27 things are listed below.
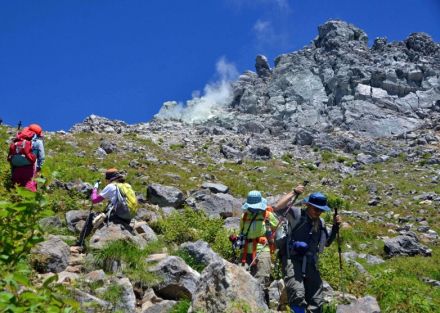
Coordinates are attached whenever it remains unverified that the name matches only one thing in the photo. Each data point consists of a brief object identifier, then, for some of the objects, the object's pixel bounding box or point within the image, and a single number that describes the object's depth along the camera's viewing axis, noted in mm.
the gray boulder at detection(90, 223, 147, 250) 8664
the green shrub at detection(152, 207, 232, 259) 10484
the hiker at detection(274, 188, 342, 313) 7117
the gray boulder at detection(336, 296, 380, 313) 7270
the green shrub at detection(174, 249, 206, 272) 8703
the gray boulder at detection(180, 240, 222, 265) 8798
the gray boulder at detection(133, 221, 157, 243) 10351
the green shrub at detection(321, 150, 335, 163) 43322
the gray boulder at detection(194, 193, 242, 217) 15430
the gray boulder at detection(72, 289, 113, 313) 6062
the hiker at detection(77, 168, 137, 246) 9406
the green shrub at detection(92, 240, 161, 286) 7590
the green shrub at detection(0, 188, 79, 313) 2644
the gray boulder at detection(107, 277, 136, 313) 6590
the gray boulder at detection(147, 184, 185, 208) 15242
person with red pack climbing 9766
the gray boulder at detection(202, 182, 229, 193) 19453
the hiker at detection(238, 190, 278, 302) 8656
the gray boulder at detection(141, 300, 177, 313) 6816
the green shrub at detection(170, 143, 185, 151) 38425
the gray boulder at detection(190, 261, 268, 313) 6164
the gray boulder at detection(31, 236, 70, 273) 7578
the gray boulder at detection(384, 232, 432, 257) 15758
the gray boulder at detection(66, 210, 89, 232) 10318
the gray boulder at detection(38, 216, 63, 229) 9914
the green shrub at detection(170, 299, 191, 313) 6711
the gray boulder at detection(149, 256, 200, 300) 7531
